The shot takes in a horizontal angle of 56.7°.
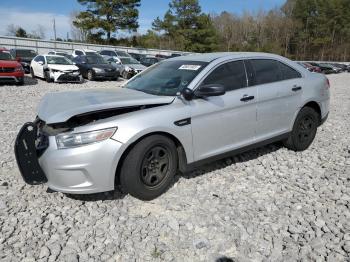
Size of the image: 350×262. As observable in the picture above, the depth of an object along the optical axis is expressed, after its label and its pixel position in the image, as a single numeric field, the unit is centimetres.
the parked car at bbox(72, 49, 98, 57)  2329
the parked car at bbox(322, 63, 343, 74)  3905
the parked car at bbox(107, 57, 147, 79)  1925
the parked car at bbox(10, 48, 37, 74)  1899
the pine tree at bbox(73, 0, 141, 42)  4516
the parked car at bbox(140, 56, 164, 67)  2537
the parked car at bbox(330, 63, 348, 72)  4276
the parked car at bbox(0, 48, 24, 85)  1333
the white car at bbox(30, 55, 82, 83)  1519
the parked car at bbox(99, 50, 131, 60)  2482
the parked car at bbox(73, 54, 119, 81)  1689
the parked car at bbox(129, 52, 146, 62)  2977
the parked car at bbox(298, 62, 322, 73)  3136
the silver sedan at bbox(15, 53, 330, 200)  326
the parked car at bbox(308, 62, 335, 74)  3791
